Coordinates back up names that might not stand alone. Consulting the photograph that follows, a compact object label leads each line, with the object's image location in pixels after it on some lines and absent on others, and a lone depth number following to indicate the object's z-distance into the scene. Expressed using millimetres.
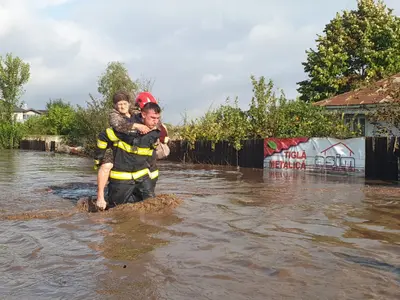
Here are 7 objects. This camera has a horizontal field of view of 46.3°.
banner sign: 16516
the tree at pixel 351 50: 30250
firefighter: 6875
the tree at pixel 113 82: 39062
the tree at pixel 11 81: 61750
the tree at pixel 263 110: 22016
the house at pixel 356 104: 21638
